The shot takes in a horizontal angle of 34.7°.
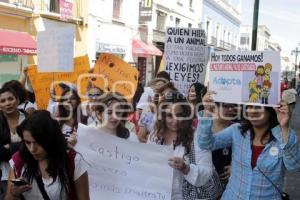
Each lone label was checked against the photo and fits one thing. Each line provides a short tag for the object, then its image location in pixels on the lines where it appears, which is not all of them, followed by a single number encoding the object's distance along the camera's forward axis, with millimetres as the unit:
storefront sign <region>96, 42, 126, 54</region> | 20406
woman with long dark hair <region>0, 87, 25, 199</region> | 3885
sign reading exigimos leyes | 6230
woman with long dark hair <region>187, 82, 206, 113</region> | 5472
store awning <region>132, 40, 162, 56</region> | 23225
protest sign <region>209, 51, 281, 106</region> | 3096
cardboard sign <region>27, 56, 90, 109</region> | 5984
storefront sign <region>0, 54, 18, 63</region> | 16047
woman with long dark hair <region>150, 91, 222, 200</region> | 2998
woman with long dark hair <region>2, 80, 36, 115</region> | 4320
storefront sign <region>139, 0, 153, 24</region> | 24328
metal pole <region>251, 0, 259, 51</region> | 9031
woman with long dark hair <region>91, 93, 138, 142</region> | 3558
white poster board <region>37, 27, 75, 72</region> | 5633
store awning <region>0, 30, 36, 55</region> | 15201
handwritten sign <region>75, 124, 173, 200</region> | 3148
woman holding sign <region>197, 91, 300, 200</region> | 2805
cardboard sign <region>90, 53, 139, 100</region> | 6559
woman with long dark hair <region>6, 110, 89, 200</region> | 2469
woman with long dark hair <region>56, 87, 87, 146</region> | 4203
